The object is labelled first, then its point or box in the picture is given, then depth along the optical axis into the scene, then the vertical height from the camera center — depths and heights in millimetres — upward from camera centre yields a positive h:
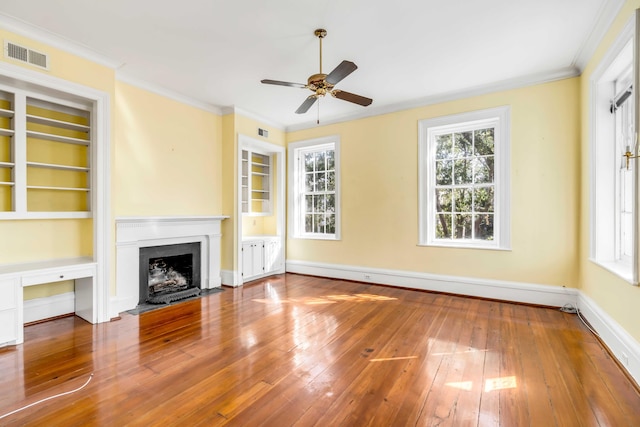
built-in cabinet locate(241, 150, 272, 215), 5508 +569
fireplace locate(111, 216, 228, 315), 3830 -419
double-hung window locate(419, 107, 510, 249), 4215 +471
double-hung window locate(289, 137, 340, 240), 5695 +451
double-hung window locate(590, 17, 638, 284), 2873 +462
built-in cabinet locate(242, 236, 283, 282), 5305 -826
